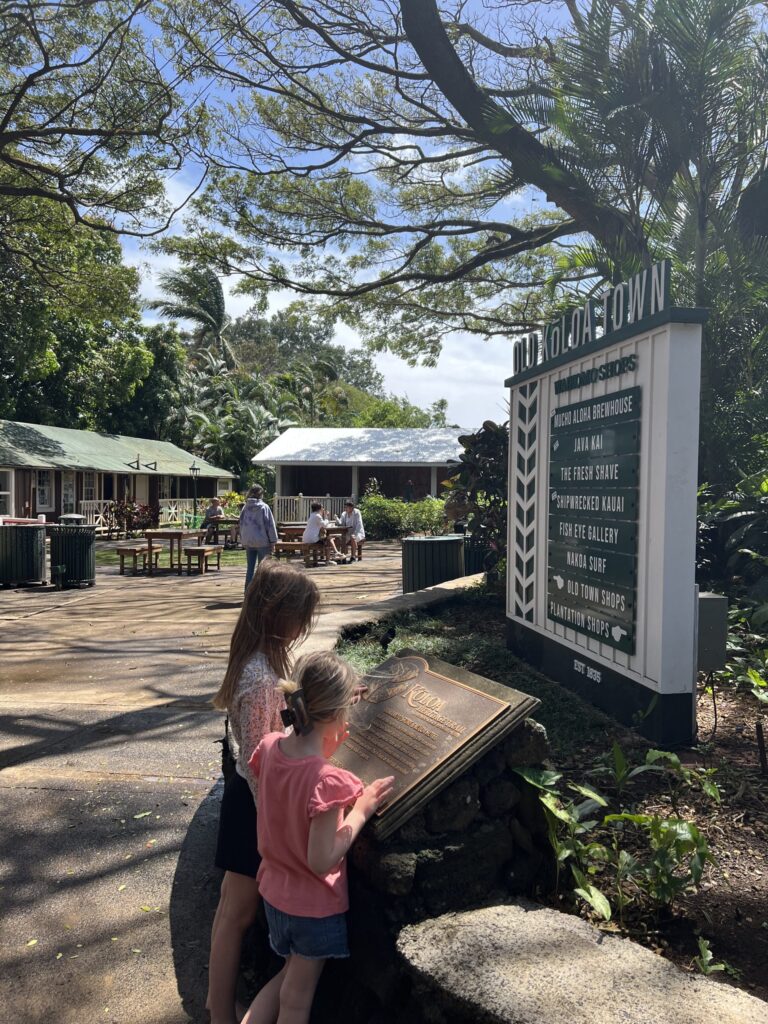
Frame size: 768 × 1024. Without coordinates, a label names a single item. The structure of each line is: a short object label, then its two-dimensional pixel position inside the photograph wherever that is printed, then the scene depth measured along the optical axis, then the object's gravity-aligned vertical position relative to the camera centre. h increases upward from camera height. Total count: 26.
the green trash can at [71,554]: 14.27 -1.22
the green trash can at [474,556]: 10.07 -0.85
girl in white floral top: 2.51 -0.71
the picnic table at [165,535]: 16.77 -1.05
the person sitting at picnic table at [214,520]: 23.11 -1.00
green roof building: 26.34 +0.39
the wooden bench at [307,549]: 18.41 -1.47
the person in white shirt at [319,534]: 17.45 -1.04
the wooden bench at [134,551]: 16.50 -1.36
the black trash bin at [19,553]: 14.01 -1.19
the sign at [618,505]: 4.01 -0.10
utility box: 4.65 -0.81
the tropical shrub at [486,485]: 9.26 +0.01
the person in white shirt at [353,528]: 19.33 -1.00
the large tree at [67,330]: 18.67 +4.52
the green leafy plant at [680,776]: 2.89 -1.21
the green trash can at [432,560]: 10.04 -0.90
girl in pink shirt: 2.19 -0.93
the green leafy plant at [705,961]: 2.21 -1.27
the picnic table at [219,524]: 22.98 -1.14
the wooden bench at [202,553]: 16.44 -1.39
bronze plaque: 2.52 -0.82
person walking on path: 11.95 -0.61
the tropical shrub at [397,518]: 26.98 -1.05
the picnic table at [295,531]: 19.62 -1.15
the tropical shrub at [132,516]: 28.94 -1.17
